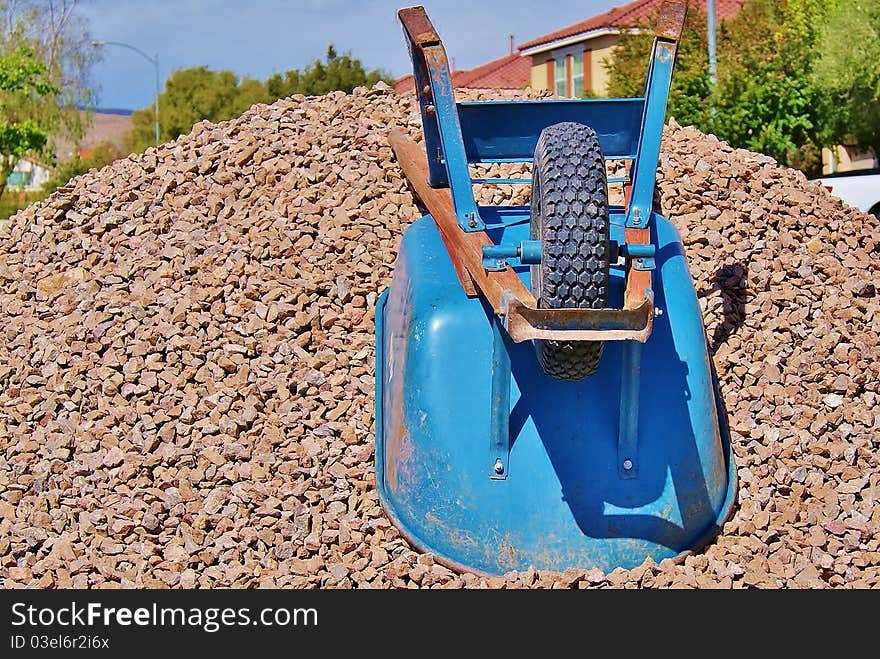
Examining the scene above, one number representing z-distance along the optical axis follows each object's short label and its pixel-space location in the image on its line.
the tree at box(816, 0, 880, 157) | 15.85
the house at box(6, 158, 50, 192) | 28.17
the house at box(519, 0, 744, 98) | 29.23
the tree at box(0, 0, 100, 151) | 26.68
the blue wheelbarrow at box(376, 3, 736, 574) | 3.95
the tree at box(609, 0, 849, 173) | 13.24
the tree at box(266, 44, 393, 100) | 21.56
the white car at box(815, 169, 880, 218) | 11.35
